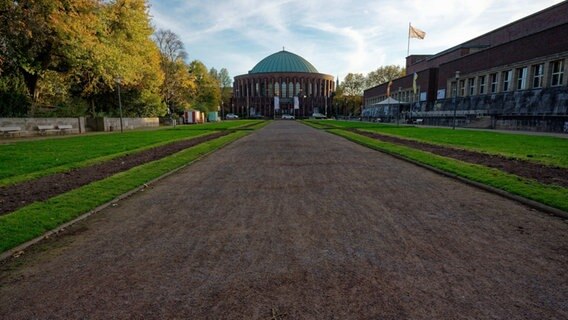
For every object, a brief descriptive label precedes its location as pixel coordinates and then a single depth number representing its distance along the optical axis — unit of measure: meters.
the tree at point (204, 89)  73.88
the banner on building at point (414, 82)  58.77
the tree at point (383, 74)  98.12
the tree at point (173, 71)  51.41
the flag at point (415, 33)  61.38
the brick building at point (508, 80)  29.16
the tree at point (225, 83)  115.38
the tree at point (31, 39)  18.61
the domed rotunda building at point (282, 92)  129.62
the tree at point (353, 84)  105.56
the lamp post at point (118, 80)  29.11
